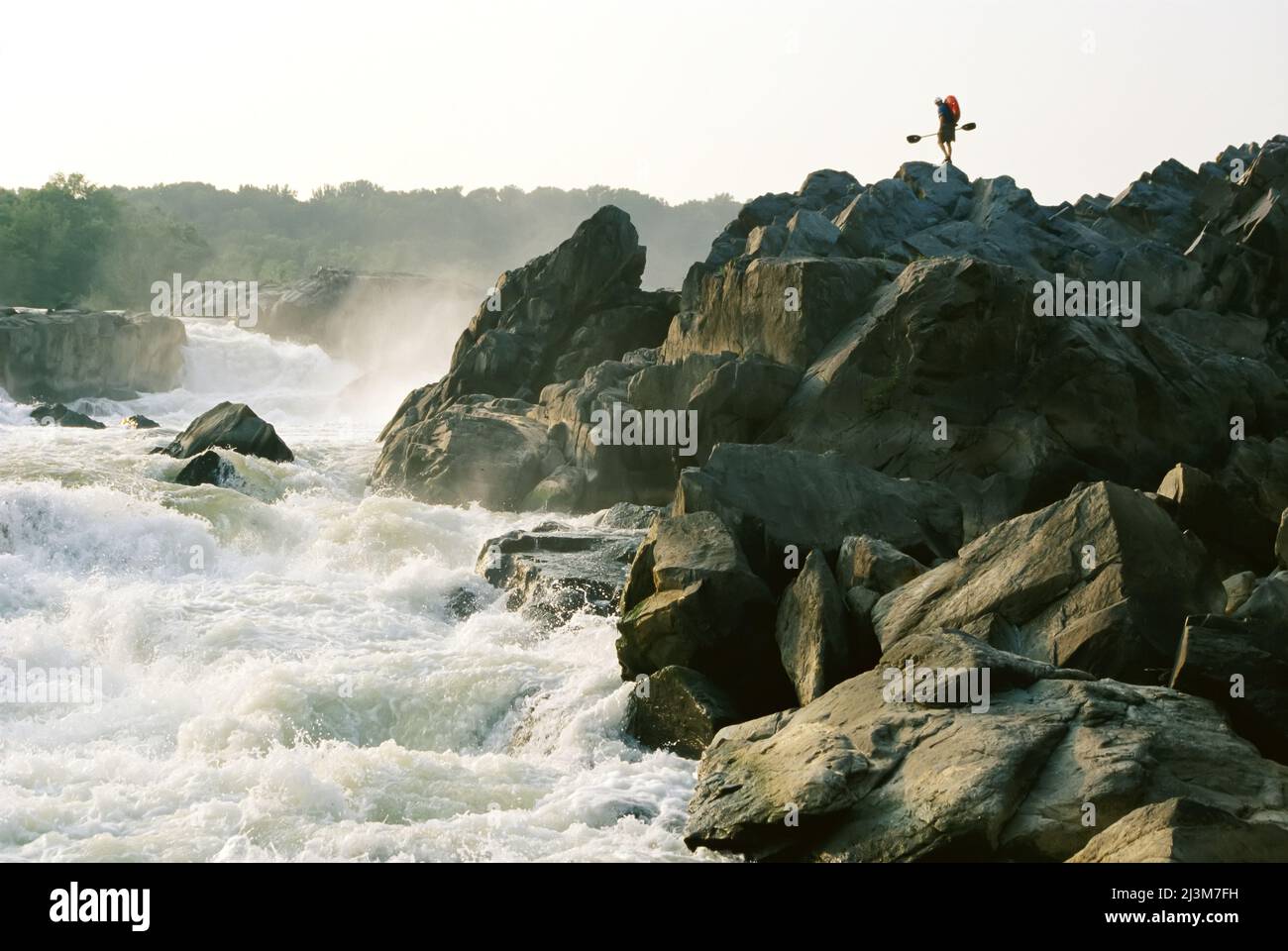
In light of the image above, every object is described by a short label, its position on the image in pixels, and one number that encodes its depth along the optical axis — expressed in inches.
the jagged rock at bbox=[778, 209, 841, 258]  1306.6
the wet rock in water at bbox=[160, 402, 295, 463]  1289.4
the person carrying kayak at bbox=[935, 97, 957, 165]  1414.9
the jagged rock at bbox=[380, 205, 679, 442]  1483.8
